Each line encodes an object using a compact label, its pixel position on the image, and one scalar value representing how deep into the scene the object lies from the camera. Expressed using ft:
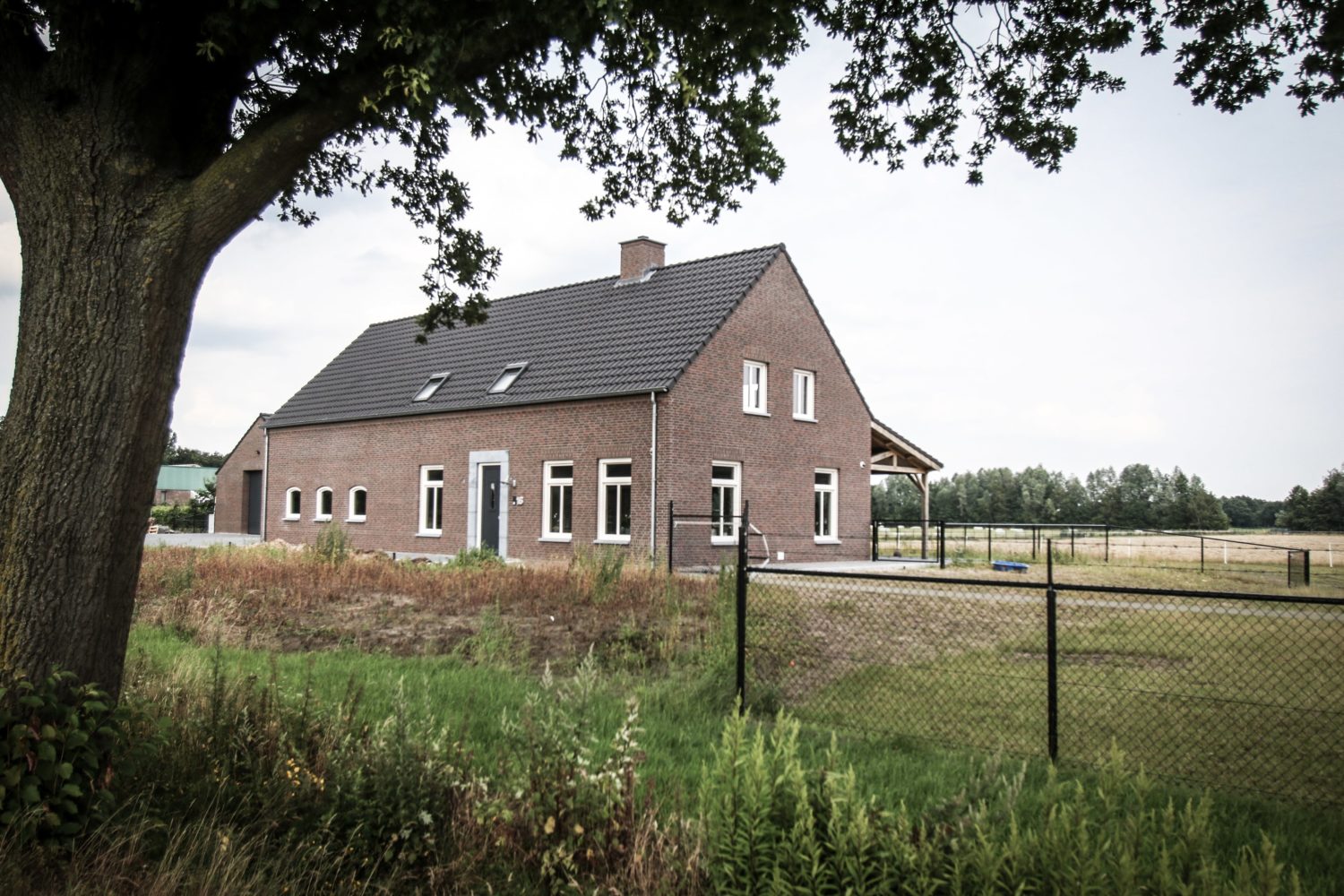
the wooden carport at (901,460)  86.99
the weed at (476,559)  53.78
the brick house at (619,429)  68.23
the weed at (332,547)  52.39
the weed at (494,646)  28.50
